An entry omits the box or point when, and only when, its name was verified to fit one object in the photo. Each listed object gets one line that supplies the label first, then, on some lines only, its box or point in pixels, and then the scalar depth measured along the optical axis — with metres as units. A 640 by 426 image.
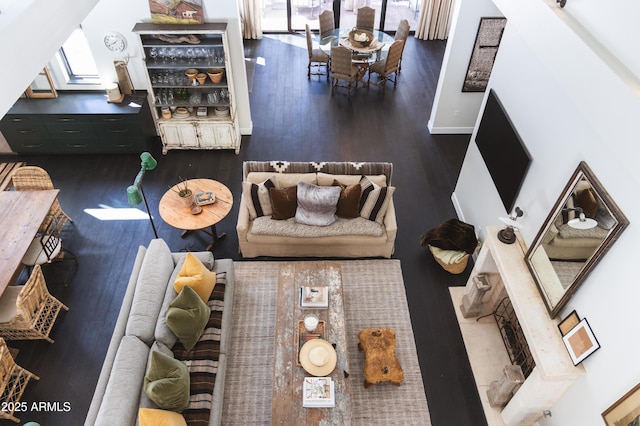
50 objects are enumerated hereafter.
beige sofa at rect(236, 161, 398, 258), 5.46
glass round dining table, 8.47
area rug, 4.41
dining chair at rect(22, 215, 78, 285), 5.11
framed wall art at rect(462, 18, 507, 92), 6.54
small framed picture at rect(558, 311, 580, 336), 3.53
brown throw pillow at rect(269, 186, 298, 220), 5.43
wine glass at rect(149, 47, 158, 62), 6.43
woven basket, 5.54
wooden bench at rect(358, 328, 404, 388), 4.40
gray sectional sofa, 3.67
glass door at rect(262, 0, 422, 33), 10.32
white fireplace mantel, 3.58
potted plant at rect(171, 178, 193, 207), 5.40
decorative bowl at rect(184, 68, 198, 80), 6.61
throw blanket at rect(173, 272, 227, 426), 3.92
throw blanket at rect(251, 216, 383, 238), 5.45
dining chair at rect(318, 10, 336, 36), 9.05
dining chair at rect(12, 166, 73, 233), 5.52
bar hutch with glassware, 6.18
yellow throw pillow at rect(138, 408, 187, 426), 3.44
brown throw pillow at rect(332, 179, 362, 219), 5.43
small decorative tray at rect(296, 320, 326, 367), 4.38
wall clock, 6.35
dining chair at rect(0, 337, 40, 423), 4.04
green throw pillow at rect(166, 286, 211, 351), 4.15
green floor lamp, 4.45
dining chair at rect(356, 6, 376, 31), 9.11
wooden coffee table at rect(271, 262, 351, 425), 3.92
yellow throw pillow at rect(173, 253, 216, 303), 4.49
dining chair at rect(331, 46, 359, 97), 8.12
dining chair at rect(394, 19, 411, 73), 8.66
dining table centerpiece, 8.48
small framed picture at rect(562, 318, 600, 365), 3.32
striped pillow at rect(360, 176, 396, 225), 5.45
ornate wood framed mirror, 3.18
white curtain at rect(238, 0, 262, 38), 9.85
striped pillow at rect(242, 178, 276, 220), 5.45
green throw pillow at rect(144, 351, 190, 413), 3.65
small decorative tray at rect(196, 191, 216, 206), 5.44
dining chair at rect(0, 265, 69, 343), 4.37
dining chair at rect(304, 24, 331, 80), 8.77
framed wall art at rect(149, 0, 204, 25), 6.00
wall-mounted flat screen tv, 4.52
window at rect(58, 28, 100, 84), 6.81
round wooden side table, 5.27
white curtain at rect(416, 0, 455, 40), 9.96
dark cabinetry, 6.69
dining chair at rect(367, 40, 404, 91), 8.37
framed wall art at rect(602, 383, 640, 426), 2.85
